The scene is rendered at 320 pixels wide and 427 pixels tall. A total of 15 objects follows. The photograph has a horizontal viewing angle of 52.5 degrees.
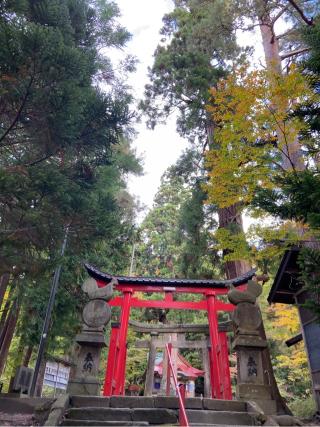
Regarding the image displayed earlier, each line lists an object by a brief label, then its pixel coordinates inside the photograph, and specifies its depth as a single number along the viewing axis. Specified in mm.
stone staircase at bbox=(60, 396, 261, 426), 5105
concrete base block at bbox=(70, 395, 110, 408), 5586
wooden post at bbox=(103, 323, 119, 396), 8959
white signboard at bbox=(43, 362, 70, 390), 11594
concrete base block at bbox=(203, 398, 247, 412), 5625
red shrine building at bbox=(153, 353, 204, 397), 16625
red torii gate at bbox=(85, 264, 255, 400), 8773
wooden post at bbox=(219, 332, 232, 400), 8258
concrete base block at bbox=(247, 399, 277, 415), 5633
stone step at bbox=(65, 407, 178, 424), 5148
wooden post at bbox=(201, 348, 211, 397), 11361
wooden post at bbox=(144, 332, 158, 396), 11430
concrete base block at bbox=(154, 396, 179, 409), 5578
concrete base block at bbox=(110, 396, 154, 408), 5598
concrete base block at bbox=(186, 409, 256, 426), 5215
